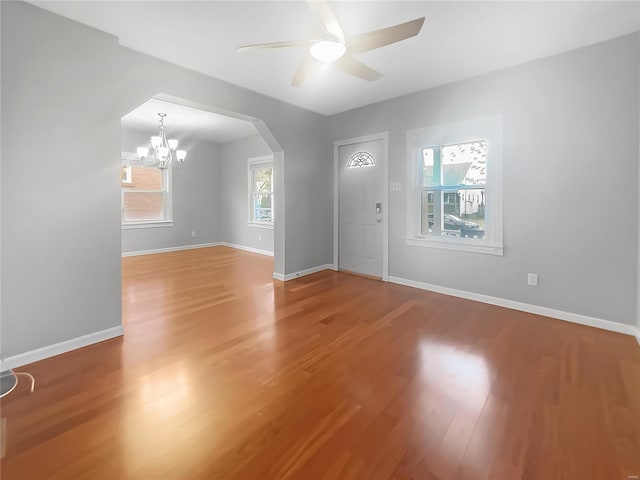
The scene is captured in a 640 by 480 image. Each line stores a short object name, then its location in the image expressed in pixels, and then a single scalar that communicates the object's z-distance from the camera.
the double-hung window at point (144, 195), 6.12
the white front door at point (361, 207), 4.36
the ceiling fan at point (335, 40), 1.76
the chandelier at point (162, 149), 4.92
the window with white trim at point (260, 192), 6.56
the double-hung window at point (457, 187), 3.28
